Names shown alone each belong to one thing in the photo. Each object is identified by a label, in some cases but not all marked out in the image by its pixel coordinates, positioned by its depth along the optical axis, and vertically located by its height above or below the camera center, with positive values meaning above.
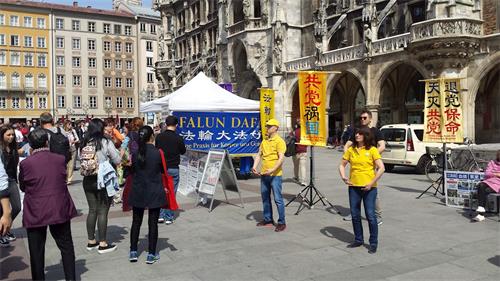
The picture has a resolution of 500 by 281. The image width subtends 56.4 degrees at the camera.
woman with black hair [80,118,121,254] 6.49 -0.73
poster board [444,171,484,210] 9.17 -1.27
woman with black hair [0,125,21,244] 7.09 -0.27
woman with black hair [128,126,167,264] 5.94 -0.75
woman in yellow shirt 6.48 -0.73
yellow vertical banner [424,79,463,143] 10.76 +0.38
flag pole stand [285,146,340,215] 9.47 -1.53
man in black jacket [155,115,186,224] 8.61 -0.28
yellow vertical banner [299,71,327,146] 9.49 +0.46
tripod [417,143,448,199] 10.68 -1.41
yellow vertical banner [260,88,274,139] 13.80 +0.75
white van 15.95 -0.68
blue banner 13.93 +0.02
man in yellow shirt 7.82 -0.62
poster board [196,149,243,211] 10.07 -0.91
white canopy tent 14.49 +1.00
